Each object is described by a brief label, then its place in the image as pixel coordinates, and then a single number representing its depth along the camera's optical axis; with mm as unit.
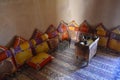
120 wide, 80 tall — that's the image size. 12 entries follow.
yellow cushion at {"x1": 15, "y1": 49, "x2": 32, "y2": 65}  1894
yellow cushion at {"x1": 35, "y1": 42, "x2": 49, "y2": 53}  2181
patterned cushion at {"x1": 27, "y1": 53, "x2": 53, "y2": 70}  1957
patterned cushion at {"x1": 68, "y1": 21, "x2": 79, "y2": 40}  2682
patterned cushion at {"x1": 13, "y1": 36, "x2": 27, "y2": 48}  1895
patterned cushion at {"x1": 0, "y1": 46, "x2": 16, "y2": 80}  1704
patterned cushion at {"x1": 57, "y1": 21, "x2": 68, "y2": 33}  2593
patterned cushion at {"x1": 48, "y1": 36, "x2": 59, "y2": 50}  2347
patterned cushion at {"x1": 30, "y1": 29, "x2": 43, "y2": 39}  2196
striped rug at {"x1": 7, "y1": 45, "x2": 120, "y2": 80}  1828
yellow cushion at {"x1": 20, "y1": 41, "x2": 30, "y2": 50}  1945
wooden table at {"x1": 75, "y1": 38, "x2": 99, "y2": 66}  1939
